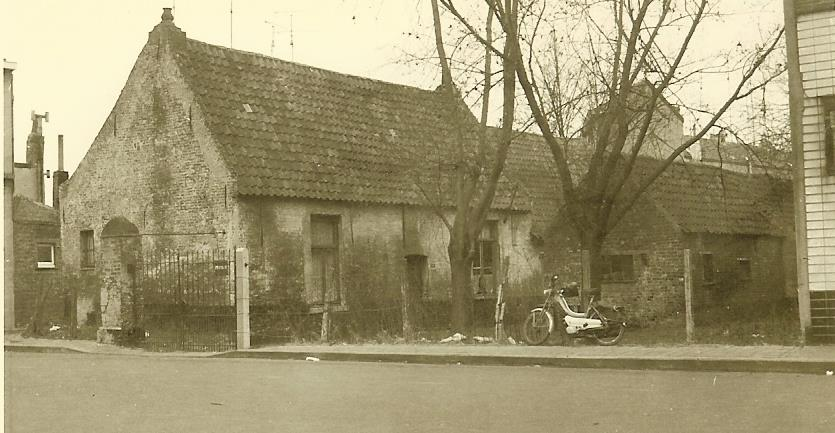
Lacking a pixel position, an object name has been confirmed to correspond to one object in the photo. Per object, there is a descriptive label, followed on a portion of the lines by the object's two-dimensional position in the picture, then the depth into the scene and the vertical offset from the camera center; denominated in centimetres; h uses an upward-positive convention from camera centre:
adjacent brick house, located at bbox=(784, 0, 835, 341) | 1594 +163
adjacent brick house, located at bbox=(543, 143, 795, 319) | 2873 +35
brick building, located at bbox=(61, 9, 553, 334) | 2397 +209
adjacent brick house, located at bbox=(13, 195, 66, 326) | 3042 +34
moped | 1811 -109
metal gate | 2173 -77
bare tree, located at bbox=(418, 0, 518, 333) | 2158 +194
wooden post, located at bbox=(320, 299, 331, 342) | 2120 -127
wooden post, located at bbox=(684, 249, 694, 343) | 1731 -55
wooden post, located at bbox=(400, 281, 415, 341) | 2069 -103
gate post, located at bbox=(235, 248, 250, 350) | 2023 -57
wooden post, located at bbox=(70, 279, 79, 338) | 2623 -103
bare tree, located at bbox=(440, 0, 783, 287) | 2059 +338
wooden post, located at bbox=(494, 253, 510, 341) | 1984 -106
